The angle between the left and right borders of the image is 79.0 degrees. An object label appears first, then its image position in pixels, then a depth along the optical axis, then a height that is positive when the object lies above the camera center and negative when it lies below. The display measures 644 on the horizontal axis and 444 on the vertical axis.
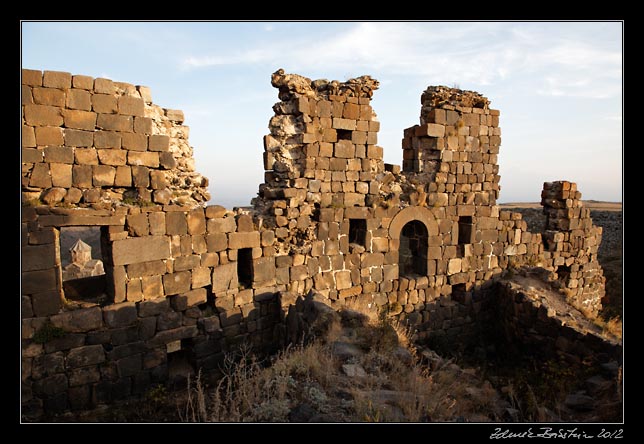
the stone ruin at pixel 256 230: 5.57 -0.15
